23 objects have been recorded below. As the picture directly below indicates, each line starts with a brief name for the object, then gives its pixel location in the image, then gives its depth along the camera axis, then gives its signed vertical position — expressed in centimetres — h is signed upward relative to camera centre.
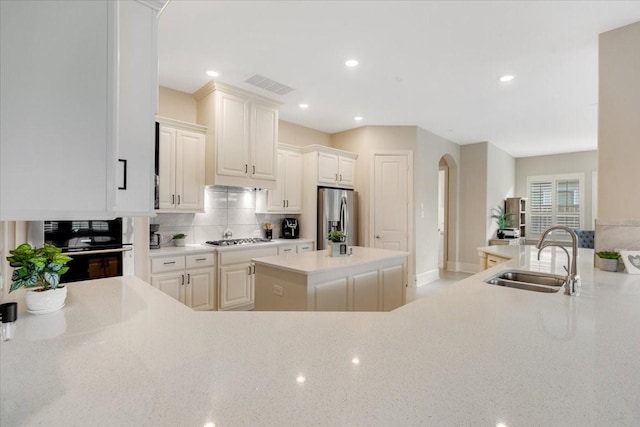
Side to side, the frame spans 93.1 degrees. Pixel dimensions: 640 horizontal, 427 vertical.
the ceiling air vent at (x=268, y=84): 347 +153
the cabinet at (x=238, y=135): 362 +97
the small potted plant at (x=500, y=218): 682 -11
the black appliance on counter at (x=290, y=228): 475 -26
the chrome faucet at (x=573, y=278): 155 -33
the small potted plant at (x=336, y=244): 298 -31
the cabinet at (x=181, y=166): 338 +52
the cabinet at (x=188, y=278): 310 -72
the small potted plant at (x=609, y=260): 212 -33
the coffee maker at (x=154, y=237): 340 -30
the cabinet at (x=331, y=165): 476 +77
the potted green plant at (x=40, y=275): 115 -25
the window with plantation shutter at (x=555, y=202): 751 +30
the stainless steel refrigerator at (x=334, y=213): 462 -1
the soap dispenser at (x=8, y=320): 96 -37
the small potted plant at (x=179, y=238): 366 -34
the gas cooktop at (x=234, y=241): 380 -40
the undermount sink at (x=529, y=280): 182 -44
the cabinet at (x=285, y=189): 448 +36
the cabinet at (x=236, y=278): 353 -80
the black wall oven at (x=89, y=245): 243 -29
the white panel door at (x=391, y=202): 529 +19
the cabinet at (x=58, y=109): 60 +21
